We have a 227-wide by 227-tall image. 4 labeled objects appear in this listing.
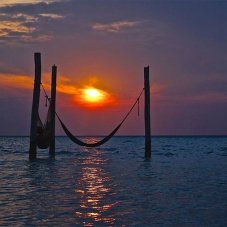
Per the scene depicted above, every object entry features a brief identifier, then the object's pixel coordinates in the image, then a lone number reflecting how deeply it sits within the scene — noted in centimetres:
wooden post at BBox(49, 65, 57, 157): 2441
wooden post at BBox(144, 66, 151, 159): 2267
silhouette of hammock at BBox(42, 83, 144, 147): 2380
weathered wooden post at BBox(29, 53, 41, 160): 2169
